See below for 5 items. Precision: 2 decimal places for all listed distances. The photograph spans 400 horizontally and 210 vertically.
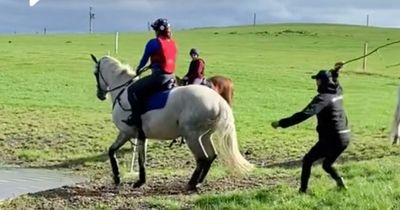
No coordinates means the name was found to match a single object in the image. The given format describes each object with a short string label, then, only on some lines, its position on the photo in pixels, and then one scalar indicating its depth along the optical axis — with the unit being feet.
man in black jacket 32.40
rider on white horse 41.68
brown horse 63.59
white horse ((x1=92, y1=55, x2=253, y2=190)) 39.96
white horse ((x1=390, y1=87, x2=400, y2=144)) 54.65
